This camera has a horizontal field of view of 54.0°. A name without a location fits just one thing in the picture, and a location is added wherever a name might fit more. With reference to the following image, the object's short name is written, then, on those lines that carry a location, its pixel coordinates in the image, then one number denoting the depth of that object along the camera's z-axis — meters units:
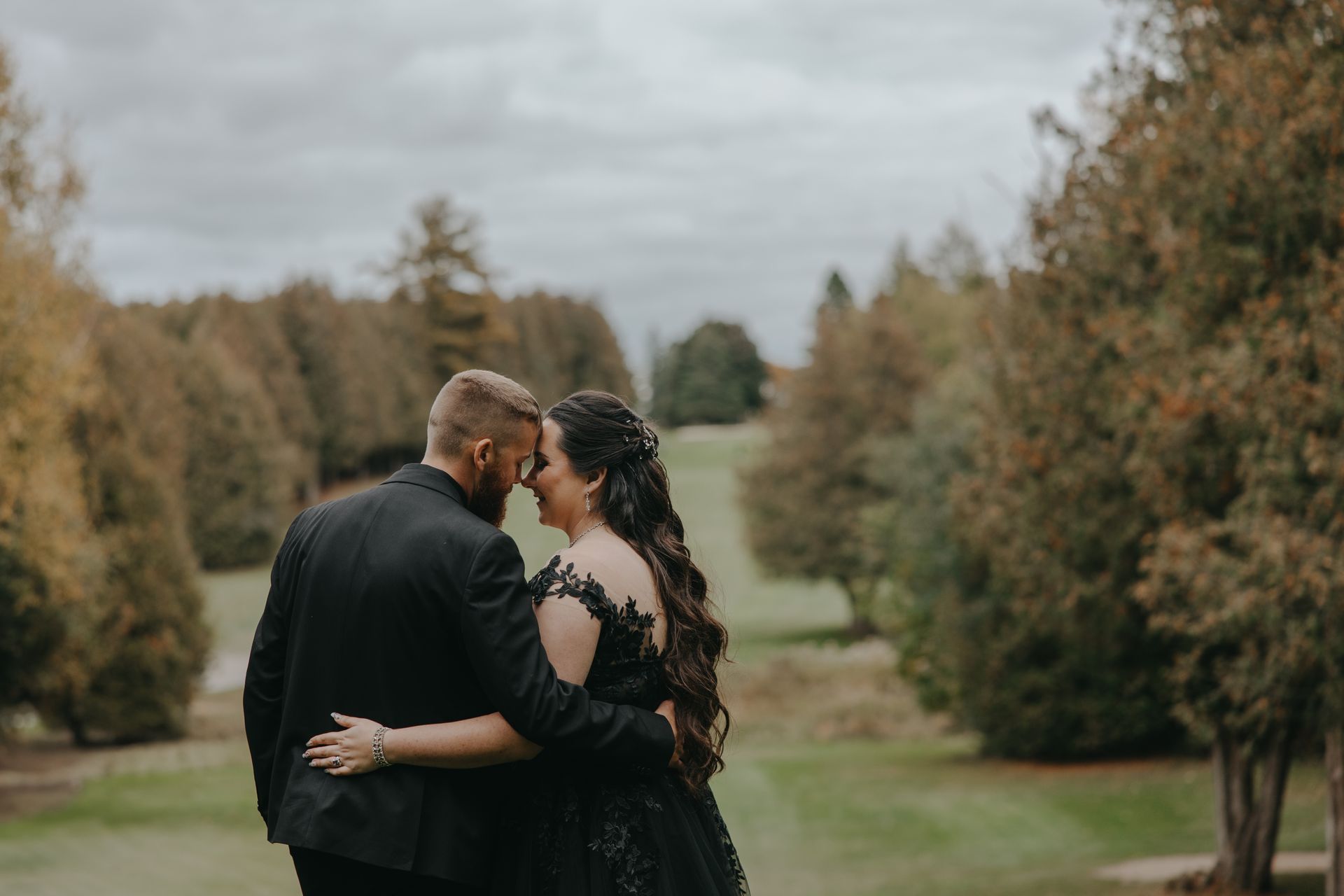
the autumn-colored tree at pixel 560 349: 83.69
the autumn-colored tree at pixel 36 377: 17.05
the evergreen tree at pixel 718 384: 124.56
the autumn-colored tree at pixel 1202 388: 9.51
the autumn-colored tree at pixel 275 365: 63.19
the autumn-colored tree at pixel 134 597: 26.52
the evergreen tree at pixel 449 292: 69.56
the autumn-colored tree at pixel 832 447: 41.19
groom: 3.61
